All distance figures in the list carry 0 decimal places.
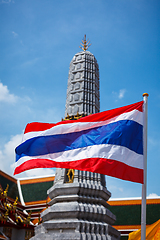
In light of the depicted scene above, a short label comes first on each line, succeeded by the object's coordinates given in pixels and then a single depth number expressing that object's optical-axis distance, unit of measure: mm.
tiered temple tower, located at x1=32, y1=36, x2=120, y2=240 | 10000
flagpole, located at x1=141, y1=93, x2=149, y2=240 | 5225
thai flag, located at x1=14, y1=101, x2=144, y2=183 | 6102
